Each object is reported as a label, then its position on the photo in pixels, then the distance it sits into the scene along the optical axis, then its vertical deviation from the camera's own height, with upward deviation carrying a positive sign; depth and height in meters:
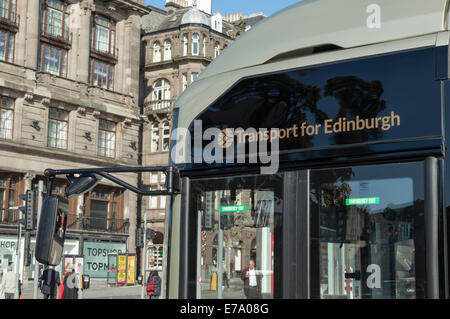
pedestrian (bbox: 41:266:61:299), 19.86 -0.84
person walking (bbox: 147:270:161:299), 24.02 -1.04
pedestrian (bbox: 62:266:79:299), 20.22 -0.91
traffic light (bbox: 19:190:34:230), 18.92 +1.14
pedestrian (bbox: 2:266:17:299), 22.98 -0.98
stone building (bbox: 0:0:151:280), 36.28 +8.20
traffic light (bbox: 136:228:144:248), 27.91 +0.71
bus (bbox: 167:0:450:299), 3.63 +0.54
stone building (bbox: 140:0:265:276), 49.81 +13.37
